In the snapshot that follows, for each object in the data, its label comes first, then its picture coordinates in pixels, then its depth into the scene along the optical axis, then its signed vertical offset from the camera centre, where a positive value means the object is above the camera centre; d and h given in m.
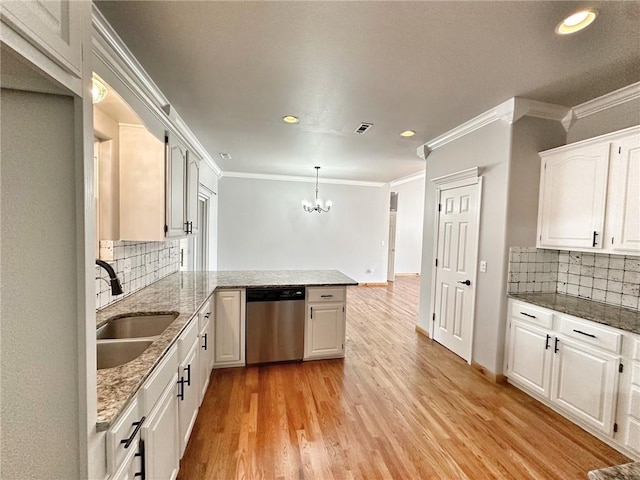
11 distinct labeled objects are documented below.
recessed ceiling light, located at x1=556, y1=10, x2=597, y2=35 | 1.50 +1.21
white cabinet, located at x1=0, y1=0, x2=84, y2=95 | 0.54 +0.40
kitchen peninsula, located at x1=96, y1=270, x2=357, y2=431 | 0.99 -0.60
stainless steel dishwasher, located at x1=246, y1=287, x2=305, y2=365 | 2.92 -1.04
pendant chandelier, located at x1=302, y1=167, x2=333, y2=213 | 6.22 +0.53
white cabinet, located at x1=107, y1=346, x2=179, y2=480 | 0.95 -0.85
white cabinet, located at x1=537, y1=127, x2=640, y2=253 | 2.06 +0.36
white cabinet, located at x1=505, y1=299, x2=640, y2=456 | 1.87 -1.03
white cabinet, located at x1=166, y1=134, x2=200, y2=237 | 2.31 +0.33
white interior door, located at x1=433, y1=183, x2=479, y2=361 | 3.10 -0.41
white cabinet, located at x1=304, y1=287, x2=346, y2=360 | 3.05 -1.05
